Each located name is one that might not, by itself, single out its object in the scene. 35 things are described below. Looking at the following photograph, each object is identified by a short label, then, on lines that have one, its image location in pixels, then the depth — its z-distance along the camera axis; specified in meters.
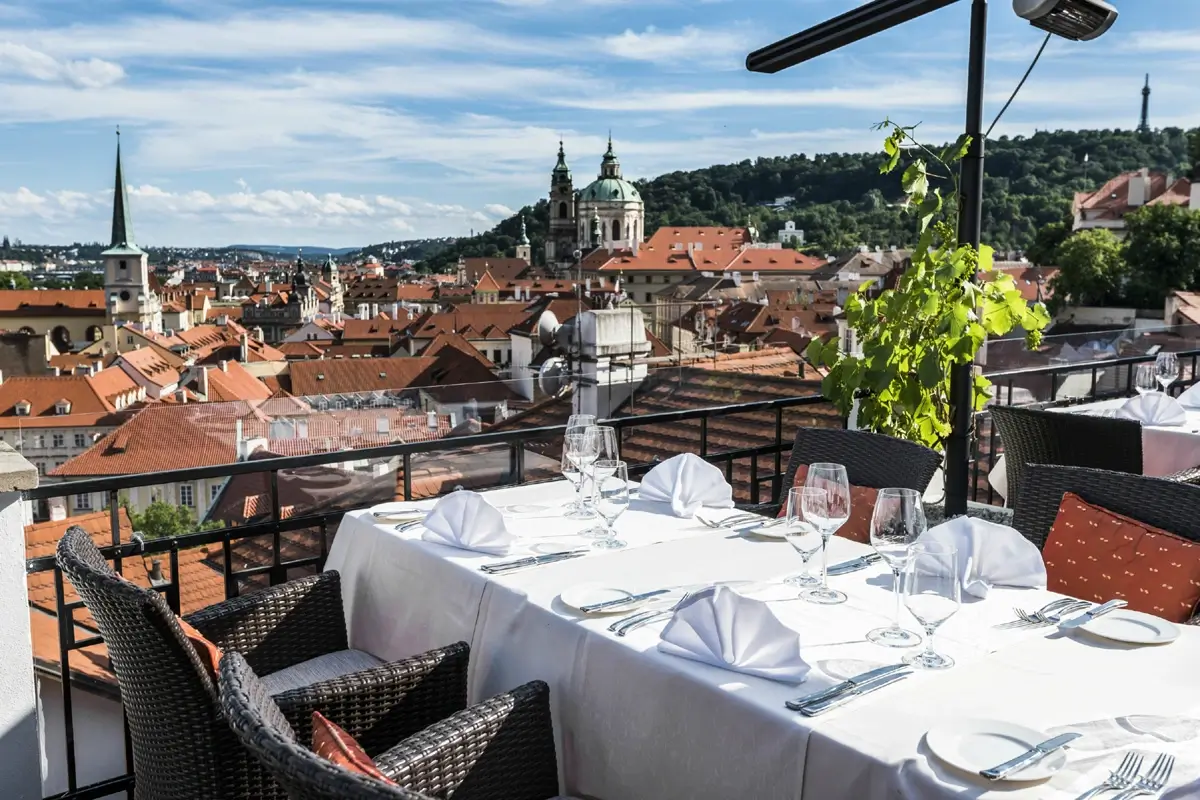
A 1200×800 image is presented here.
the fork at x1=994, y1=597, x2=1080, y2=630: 1.67
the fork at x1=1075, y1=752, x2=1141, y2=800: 1.16
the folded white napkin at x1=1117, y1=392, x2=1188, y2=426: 3.95
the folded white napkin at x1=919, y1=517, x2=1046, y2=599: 1.85
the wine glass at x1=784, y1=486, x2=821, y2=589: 1.76
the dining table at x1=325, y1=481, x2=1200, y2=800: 1.28
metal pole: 2.85
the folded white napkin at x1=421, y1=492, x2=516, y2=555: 2.18
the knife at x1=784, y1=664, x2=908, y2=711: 1.38
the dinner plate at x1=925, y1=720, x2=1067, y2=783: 1.19
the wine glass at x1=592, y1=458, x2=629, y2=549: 2.16
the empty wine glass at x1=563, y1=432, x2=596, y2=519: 2.33
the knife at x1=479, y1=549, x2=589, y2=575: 2.04
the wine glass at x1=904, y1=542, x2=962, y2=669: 1.41
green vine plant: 3.31
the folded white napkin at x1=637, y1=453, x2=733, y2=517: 2.55
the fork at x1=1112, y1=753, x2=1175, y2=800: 1.15
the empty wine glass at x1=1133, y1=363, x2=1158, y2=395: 4.31
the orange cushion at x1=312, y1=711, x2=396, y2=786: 1.22
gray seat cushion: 2.15
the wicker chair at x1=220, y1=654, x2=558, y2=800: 1.26
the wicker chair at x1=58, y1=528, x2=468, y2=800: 1.61
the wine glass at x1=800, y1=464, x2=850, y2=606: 1.75
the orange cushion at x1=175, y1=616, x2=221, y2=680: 1.70
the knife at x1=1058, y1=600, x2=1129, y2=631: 1.67
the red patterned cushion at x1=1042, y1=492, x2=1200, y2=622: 2.01
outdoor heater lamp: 2.56
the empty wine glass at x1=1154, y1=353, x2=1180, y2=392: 4.34
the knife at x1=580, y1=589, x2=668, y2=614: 1.76
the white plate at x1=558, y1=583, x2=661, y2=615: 1.77
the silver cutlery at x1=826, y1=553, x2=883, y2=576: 2.00
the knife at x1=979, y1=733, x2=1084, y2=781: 1.17
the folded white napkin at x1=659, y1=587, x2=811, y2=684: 1.49
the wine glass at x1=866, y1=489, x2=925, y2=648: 1.58
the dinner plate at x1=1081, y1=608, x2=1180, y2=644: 1.60
